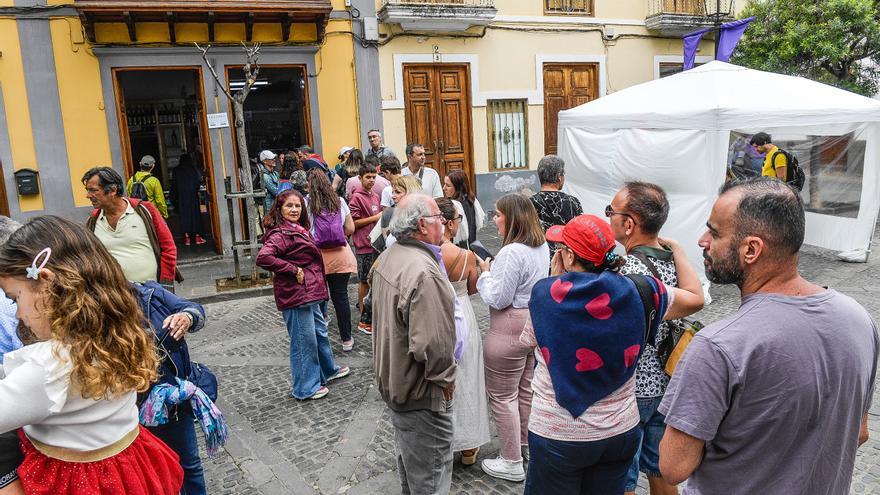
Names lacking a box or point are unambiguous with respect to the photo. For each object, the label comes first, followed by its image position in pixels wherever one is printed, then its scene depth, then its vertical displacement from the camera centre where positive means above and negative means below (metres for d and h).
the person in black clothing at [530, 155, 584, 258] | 4.77 -0.43
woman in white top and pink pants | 3.46 -0.95
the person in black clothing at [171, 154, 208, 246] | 11.27 -0.57
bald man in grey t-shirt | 1.57 -0.63
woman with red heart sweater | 2.28 -0.82
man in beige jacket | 2.73 -0.86
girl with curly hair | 1.75 -0.57
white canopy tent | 7.26 -0.07
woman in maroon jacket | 4.56 -0.93
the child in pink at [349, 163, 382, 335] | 6.27 -0.64
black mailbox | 9.03 -0.09
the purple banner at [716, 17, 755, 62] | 11.21 +1.78
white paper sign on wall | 8.58 +0.61
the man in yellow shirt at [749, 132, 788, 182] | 7.95 -0.34
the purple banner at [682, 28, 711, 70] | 12.10 +1.80
